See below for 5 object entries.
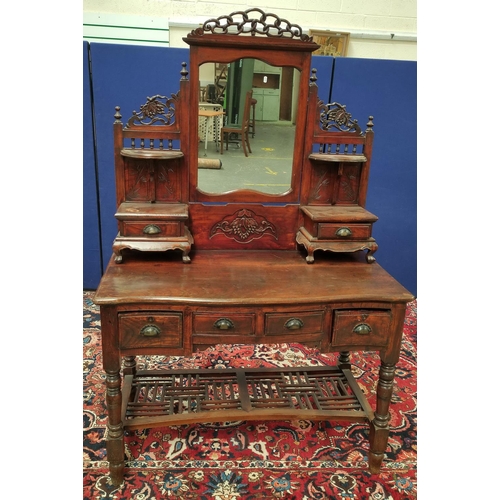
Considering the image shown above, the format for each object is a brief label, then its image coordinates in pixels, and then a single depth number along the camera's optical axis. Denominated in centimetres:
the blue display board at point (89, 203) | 311
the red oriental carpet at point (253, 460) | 200
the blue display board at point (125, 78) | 301
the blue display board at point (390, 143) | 321
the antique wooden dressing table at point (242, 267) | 180
